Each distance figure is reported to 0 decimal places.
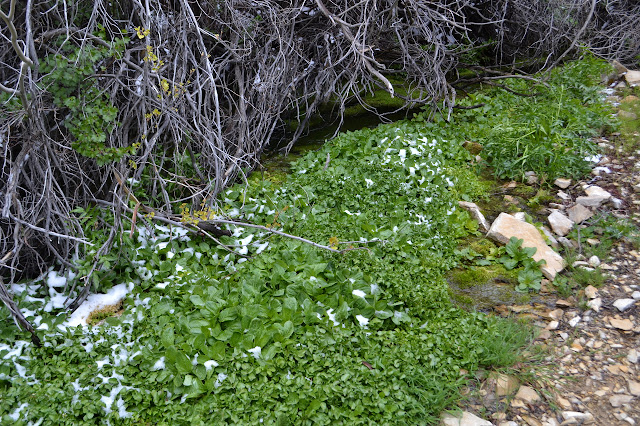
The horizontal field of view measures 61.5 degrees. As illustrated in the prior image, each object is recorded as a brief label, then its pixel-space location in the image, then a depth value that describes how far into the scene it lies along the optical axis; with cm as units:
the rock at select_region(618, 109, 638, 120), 465
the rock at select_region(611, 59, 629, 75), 562
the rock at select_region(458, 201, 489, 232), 365
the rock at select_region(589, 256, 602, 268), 322
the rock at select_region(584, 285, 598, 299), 299
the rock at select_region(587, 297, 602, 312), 293
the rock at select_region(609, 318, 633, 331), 280
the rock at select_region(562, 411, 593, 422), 235
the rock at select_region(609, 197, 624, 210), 366
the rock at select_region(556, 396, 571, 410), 241
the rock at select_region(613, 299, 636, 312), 289
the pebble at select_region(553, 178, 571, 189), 396
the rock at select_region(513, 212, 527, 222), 367
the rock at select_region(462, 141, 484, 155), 453
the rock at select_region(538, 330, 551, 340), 279
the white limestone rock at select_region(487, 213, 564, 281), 323
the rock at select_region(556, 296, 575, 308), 298
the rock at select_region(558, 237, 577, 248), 343
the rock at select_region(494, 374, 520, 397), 248
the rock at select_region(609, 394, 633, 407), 241
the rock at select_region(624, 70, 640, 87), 529
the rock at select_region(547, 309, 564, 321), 291
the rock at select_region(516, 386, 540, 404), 245
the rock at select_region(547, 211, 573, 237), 355
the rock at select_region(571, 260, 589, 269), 322
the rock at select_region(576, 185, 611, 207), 368
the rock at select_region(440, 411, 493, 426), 231
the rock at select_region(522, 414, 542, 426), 235
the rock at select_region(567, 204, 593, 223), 361
